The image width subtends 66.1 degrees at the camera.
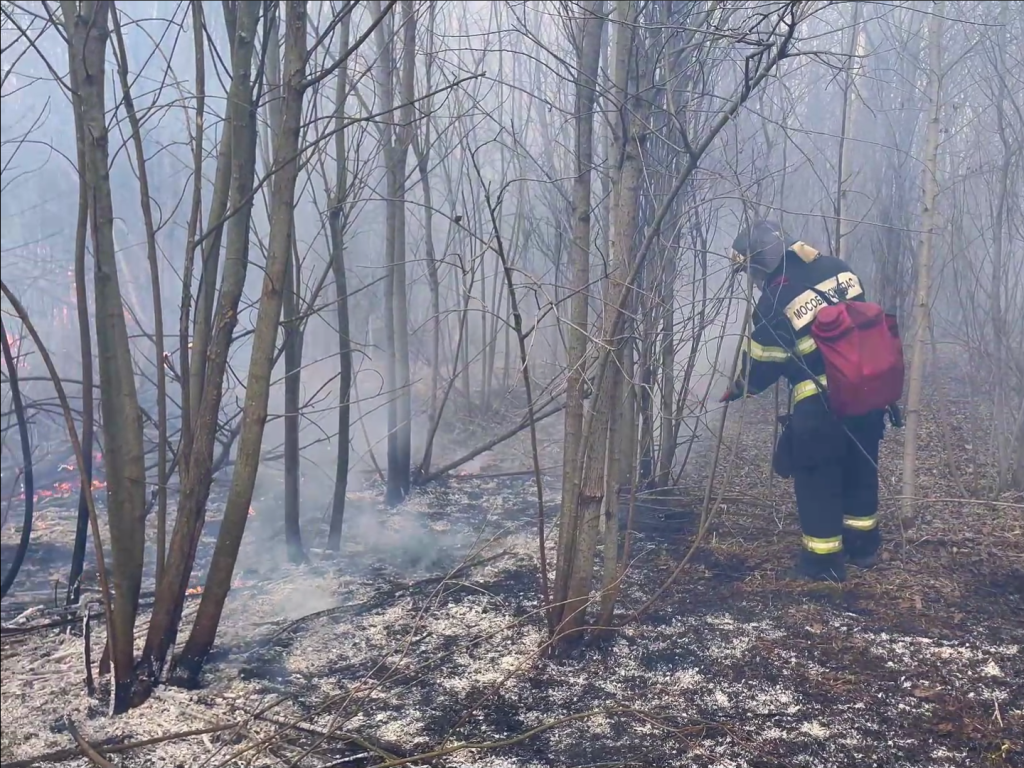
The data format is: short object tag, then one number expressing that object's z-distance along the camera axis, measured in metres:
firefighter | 4.23
